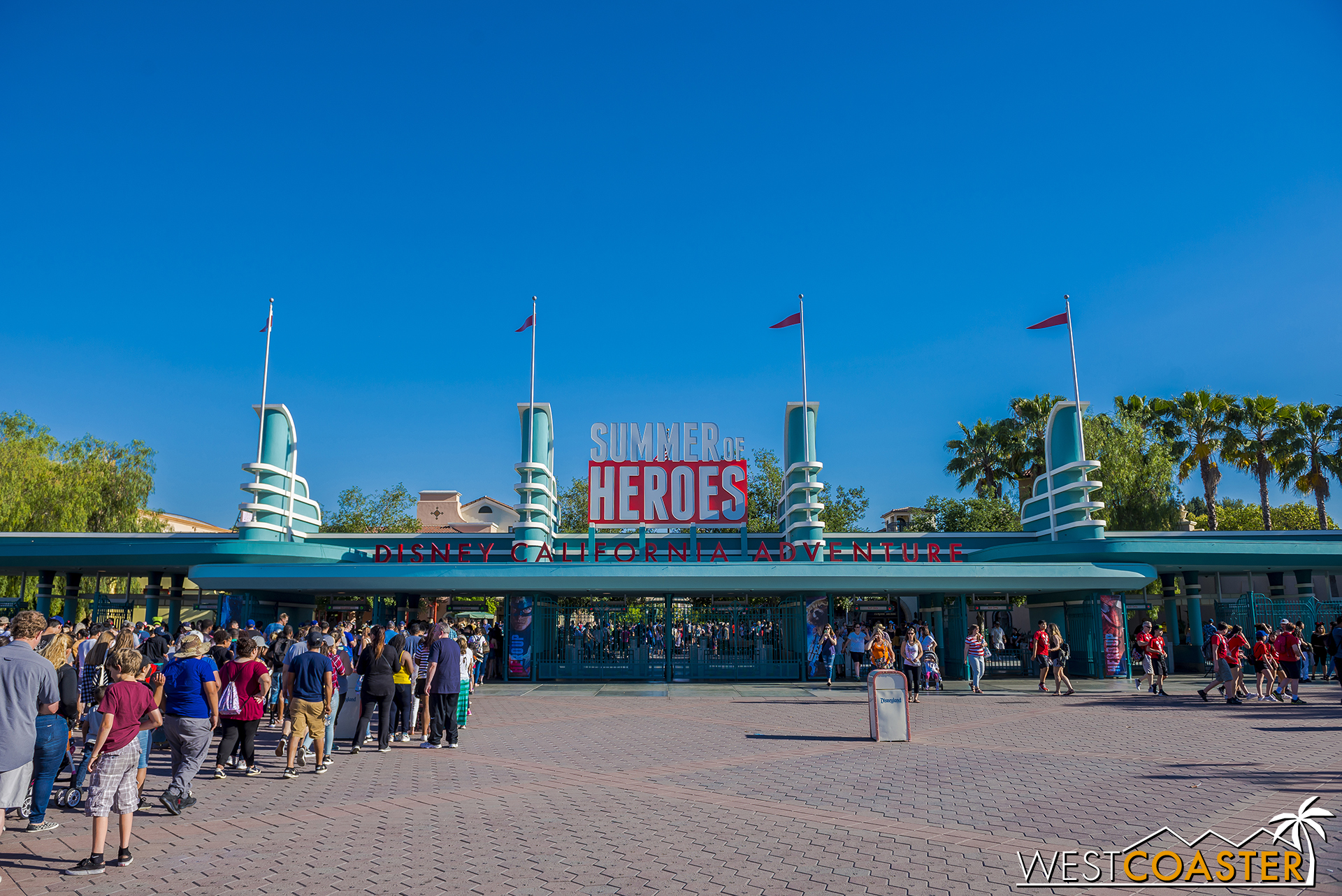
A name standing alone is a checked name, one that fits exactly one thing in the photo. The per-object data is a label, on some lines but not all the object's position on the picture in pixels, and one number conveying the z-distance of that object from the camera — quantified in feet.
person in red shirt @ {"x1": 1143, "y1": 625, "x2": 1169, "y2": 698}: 64.49
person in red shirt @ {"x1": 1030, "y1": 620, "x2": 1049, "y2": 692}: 67.00
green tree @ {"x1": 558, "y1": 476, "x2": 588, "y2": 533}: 186.50
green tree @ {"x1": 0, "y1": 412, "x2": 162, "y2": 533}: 119.85
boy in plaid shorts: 21.36
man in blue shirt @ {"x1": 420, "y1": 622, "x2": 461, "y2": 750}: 41.22
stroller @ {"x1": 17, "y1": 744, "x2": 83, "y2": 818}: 28.45
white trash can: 42.70
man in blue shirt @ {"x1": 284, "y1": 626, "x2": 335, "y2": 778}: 33.37
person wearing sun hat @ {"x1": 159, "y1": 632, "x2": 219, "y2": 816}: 27.12
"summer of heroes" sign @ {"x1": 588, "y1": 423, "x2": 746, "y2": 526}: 88.07
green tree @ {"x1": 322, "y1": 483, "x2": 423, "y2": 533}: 186.91
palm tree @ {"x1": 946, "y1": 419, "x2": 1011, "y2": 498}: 153.69
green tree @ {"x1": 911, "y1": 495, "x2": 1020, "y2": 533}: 148.77
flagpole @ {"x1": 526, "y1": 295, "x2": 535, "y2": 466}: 84.38
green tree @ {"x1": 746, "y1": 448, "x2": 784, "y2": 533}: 175.11
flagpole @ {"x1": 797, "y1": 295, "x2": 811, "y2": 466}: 85.76
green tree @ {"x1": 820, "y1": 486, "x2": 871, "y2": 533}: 175.65
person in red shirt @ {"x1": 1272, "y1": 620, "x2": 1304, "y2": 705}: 56.34
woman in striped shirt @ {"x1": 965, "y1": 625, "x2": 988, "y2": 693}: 66.90
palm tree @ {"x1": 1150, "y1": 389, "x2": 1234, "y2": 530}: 134.51
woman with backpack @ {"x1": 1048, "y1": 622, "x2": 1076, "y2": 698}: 64.54
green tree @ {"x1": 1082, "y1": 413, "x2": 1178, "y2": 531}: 130.21
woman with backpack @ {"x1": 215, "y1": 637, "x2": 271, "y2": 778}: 32.48
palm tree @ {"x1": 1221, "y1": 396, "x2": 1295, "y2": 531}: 127.85
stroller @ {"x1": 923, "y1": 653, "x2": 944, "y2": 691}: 68.80
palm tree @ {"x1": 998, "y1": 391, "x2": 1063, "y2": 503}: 147.43
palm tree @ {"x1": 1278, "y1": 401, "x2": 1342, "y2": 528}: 124.98
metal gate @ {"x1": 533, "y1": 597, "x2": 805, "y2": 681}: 79.56
